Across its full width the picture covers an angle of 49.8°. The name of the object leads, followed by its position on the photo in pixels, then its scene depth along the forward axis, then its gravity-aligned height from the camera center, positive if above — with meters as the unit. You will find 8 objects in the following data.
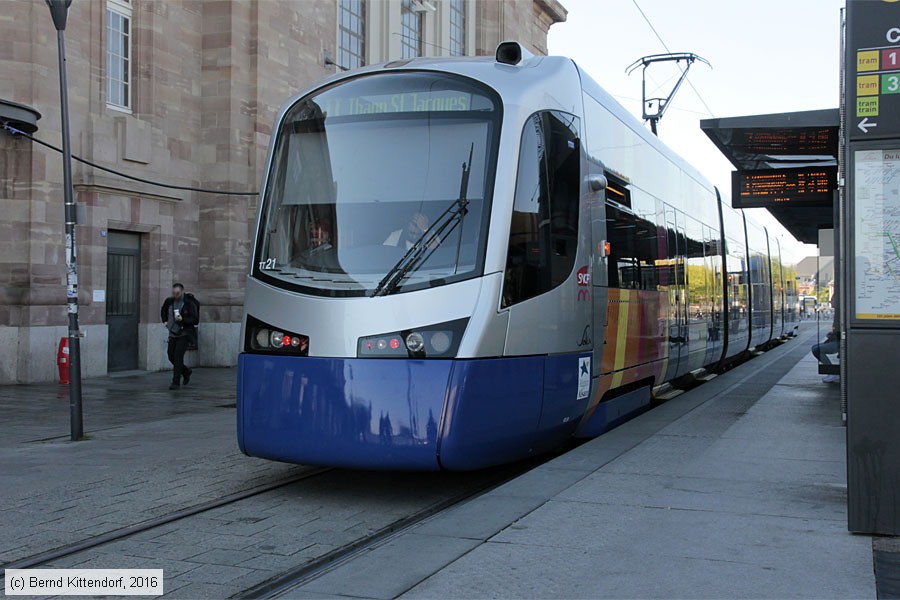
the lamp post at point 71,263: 10.30 +0.51
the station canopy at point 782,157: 11.03 +2.10
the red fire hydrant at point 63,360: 15.55 -0.81
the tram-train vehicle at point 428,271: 6.59 +0.27
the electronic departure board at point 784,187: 15.38 +1.93
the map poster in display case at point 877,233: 5.32 +0.40
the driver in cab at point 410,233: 6.93 +0.54
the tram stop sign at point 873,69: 5.34 +1.31
